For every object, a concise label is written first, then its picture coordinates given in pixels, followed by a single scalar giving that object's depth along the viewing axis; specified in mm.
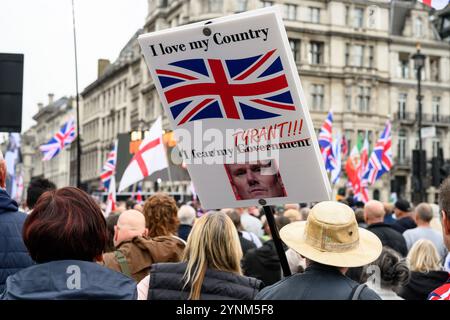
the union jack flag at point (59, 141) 21547
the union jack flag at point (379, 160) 19844
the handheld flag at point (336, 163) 21450
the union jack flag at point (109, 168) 18547
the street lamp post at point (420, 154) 19155
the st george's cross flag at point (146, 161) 11328
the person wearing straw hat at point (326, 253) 2646
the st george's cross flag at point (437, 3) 4578
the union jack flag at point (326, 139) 21078
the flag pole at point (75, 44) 6941
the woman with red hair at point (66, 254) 2336
